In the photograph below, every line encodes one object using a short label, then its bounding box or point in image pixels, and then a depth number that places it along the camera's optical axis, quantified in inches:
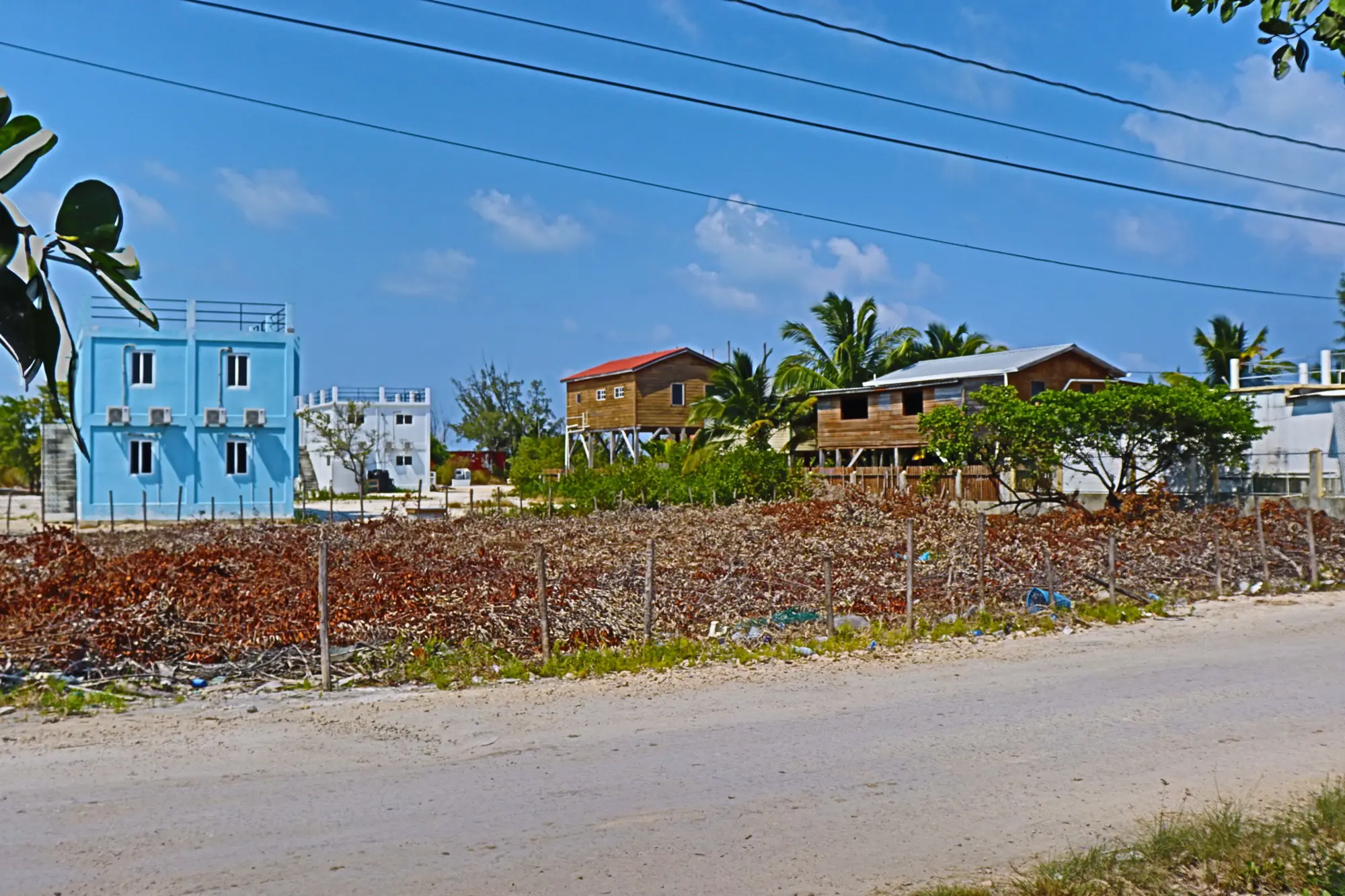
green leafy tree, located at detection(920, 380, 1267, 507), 1039.0
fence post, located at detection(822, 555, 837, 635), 538.9
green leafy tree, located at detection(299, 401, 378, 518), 2181.3
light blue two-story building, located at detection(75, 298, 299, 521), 1422.2
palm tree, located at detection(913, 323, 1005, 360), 1916.8
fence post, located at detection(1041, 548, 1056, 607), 614.5
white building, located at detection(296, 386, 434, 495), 2352.4
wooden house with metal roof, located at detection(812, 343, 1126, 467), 1471.5
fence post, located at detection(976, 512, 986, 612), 599.8
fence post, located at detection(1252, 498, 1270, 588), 715.4
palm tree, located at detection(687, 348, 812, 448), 1656.0
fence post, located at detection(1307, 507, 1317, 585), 735.7
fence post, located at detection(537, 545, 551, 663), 478.6
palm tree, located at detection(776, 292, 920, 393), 1795.0
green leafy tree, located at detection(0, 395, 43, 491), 2042.3
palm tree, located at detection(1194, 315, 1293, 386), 1959.9
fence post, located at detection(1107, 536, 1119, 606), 630.5
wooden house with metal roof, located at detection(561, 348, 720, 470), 1994.3
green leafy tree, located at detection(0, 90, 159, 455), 78.6
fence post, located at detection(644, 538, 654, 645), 509.0
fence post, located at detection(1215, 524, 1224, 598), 699.4
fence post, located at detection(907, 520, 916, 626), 551.8
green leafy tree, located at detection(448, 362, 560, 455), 2945.4
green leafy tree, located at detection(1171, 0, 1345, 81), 167.3
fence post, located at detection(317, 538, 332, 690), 438.9
